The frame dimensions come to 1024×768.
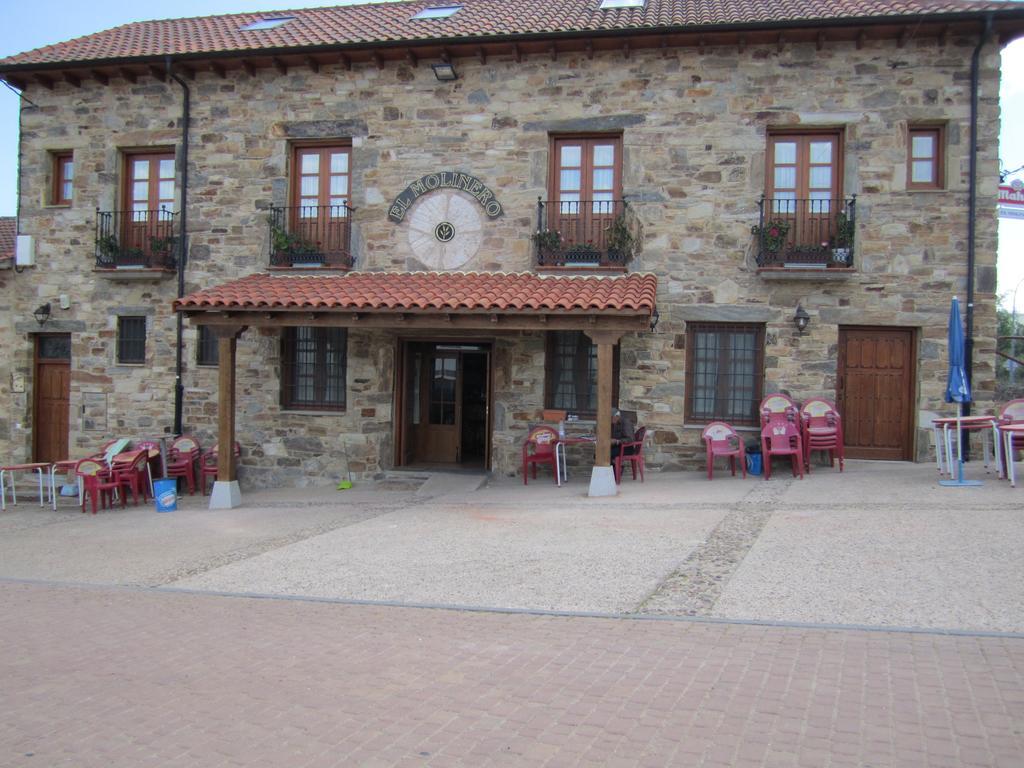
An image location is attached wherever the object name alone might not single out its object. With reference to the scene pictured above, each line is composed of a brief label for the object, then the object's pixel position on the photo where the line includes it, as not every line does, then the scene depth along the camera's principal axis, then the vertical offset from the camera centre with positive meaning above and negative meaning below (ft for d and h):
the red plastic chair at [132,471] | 38.65 -4.71
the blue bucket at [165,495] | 36.42 -5.41
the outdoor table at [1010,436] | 29.27 -1.55
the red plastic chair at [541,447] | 37.40 -2.98
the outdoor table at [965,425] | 30.63 -1.27
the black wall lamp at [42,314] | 43.93 +2.92
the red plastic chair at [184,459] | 41.14 -4.33
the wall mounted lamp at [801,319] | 36.68 +3.04
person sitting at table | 36.43 -2.18
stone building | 36.27 +7.43
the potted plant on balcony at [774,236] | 36.68 +6.70
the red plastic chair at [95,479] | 37.24 -4.93
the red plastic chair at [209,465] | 41.29 -4.60
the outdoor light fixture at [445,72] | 39.22 +14.67
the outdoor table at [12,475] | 39.14 -5.61
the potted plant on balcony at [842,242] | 36.27 +6.46
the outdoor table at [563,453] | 36.76 -3.26
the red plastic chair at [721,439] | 36.19 -2.34
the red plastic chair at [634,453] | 36.19 -3.07
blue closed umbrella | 30.68 +0.81
